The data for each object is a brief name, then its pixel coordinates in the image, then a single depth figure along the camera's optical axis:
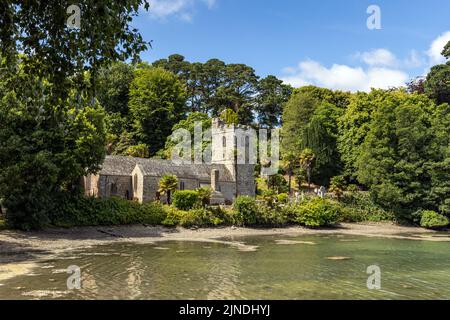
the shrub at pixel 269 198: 47.06
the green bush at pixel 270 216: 45.81
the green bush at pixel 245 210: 44.69
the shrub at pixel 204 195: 44.81
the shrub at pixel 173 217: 41.19
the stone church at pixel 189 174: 50.16
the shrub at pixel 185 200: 43.78
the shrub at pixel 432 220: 48.28
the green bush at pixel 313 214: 47.69
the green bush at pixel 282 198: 50.25
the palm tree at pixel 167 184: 45.67
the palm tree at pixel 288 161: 60.88
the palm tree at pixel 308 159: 62.66
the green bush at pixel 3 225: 32.56
